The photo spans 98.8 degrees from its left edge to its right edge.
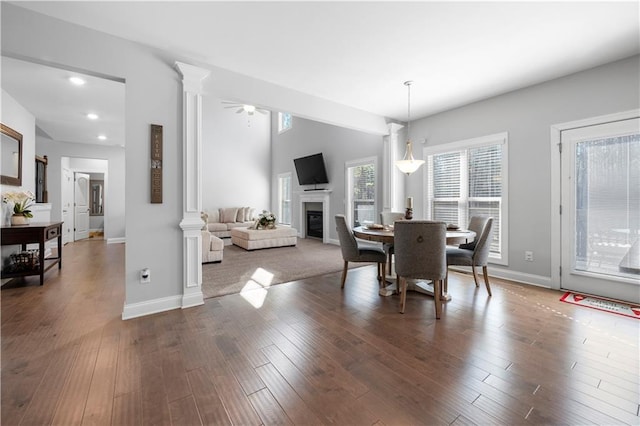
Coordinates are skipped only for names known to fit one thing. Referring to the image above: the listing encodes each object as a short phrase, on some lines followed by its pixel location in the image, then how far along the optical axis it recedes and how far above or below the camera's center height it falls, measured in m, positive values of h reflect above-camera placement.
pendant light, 3.53 +0.65
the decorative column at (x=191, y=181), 2.78 +0.33
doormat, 2.69 -0.97
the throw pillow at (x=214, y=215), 8.41 -0.08
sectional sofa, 7.91 -0.19
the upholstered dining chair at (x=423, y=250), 2.57 -0.36
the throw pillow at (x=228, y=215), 8.50 -0.07
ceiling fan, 6.34 +2.43
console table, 3.29 -0.30
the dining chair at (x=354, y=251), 3.28 -0.46
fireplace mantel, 7.32 +0.24
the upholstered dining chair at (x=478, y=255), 3.08 -0.48
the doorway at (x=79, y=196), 6.99 +0.47
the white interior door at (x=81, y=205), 7.52 +0.23
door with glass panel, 2.93 +0.03
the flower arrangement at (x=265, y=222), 6.56 -0.22
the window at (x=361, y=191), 6.10 +0.52
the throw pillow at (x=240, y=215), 8.60 -0.07
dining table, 2.80 -0.27
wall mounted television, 7.32 +1.20
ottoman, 6.15 -0.58
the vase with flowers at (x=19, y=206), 3.53 +0.10
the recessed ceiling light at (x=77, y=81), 3.40 +1.68
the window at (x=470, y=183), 3.94 +0.47
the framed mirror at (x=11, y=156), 3.71 +0.82
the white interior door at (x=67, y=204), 6.80 +0.24
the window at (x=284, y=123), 8.90 +3.01
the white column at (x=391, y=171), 4.98 +0.77
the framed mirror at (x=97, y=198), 8.94 +0.50
